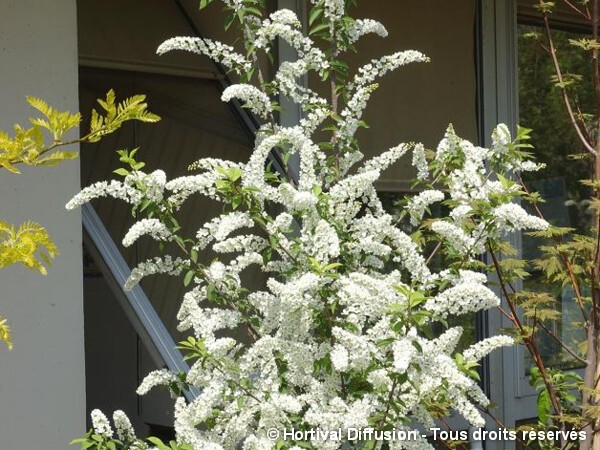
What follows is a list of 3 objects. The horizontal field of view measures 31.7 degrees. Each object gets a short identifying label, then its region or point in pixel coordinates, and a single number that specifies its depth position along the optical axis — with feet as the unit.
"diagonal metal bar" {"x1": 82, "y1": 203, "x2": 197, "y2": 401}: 11.80
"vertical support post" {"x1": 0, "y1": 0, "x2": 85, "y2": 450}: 11.32
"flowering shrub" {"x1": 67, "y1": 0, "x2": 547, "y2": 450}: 8.37
